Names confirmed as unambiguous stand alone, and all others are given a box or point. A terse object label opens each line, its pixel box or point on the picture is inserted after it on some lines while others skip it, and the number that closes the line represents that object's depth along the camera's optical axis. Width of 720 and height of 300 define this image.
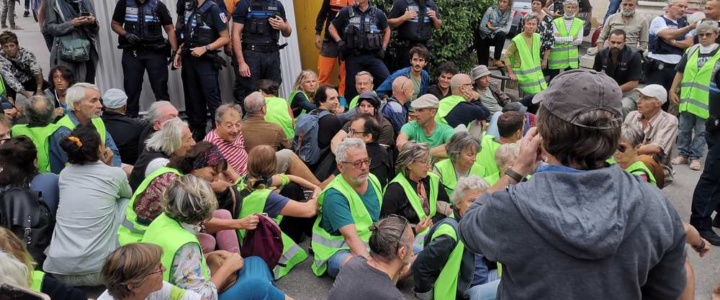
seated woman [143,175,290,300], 3.63
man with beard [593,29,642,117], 8.41
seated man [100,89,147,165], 6.00
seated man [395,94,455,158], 6.29
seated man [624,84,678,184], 6.59
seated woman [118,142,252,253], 4.25
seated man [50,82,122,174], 5.64
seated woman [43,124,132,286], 4.42
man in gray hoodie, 1.70
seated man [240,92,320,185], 6.24
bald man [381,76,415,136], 7.05
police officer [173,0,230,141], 7.64
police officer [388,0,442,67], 8.93
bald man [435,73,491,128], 6.98
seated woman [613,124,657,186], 4.94
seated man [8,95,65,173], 5.42
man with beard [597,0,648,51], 9.45
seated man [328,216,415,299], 3.46
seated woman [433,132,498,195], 5.50
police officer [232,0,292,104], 7.88
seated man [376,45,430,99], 7.87
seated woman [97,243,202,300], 3.18
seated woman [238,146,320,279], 4.77
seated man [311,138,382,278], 4.76
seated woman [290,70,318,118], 7.32
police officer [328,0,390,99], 8.34
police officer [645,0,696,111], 8.95
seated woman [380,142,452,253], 5.01
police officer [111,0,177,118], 7.46
